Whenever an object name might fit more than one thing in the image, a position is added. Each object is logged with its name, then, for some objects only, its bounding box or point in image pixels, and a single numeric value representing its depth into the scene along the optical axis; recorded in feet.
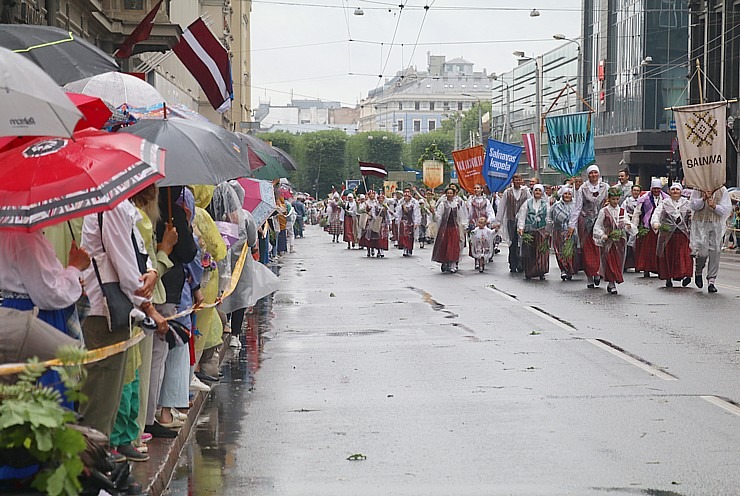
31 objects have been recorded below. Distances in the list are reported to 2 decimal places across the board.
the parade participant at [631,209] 76.69
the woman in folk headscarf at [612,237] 63.57
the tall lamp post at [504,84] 288.39
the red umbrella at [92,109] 22.74
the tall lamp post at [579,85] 242.37
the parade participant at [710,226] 62.59
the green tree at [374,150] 443.32
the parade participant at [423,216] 132.16
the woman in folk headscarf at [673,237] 66.85
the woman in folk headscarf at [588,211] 67.67
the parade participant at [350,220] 139.85
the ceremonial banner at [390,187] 223.71
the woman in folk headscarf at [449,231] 83.82
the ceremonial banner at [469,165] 114.11
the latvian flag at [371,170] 144.46
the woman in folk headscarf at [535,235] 73.97
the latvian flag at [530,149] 155.74
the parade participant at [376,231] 114.01
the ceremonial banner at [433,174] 179.01
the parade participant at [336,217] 166.39
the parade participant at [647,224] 73.31
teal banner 102.01
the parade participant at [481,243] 84.07
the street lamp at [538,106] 159.63
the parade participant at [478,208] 90.63
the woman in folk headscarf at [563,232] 71.28
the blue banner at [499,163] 101.76
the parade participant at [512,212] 81.87
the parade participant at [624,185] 78.48
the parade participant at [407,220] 115.85
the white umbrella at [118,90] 29.81
